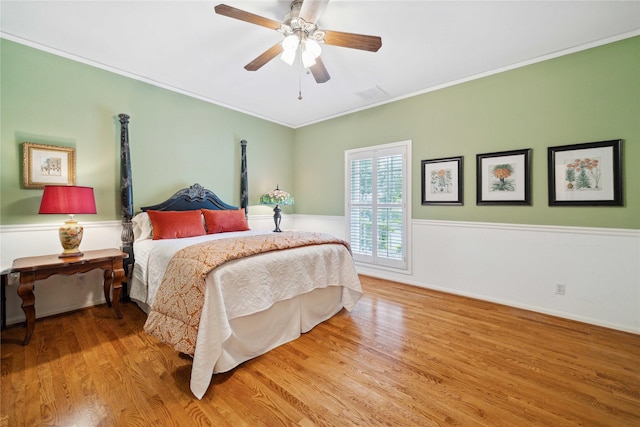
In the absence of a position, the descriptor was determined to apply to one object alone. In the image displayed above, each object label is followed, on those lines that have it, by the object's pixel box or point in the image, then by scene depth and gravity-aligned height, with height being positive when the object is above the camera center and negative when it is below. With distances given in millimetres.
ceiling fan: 1891 +1389
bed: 1726 -593
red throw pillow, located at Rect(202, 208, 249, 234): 3492 -123
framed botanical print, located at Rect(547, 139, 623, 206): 2514 +356
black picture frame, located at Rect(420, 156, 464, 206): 3428 +392
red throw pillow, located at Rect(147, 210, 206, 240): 3018 -148
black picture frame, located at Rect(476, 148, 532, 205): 2963 +378
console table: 2156 -498
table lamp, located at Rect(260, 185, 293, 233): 4031 +187
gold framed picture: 2576 +480
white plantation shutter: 3887 +124
